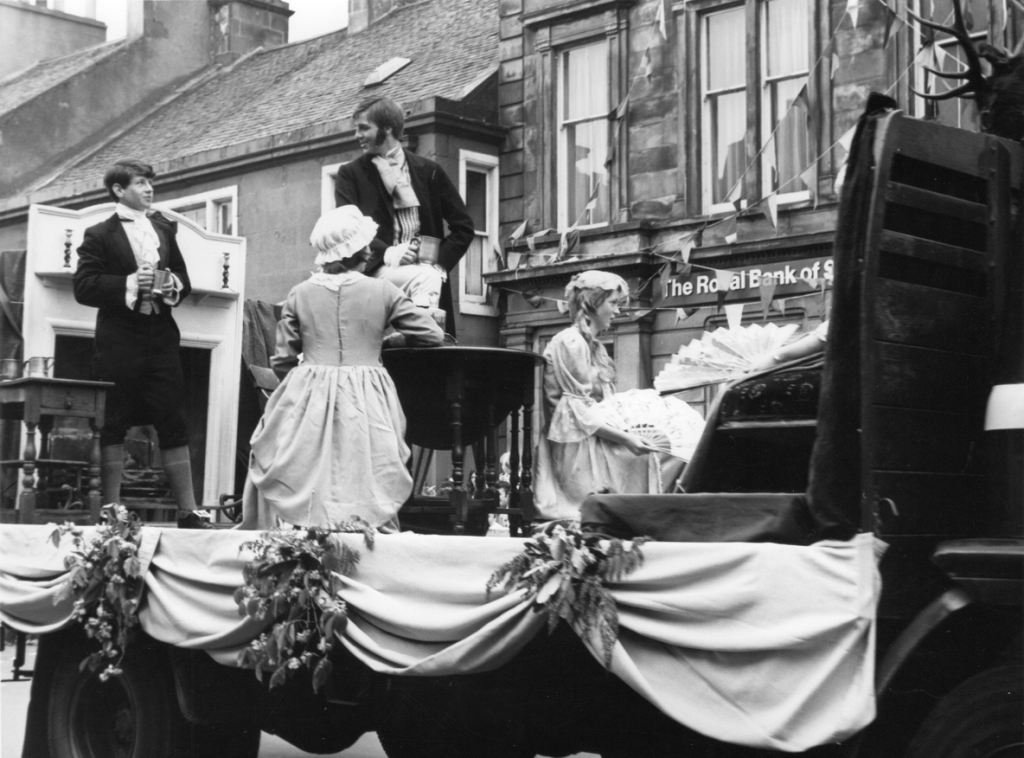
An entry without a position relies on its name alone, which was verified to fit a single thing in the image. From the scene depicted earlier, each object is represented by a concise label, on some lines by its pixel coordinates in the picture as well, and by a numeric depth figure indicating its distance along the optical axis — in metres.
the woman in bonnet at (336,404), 5.64
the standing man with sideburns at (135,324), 6.99
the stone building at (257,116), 21.53
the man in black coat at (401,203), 6.63
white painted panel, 9.48
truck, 3.43
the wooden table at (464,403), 6.30
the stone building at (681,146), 17.30
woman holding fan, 6.92
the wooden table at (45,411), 6.35
